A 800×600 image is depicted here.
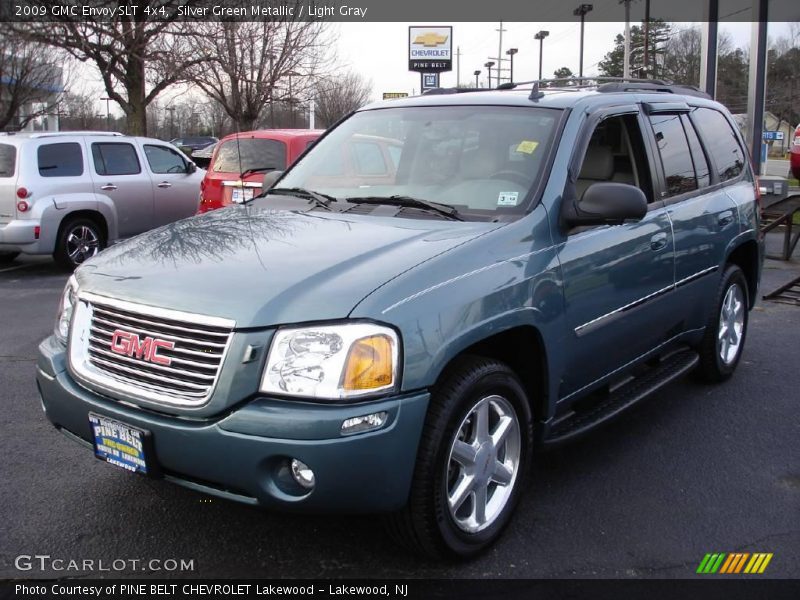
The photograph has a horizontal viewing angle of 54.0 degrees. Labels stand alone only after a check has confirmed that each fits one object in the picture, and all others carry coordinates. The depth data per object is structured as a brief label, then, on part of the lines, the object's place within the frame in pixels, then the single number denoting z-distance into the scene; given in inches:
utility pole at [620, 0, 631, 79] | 1302.9
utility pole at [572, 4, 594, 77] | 1899.6
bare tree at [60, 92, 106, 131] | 1272.6
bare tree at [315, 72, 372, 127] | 1352.1
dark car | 1460.1
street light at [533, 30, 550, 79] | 2300.0
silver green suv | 104.1
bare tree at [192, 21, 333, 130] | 715.4
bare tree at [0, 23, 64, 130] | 852.6
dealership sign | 1050.7
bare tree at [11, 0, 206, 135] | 677.9
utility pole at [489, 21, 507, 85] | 2874.0
